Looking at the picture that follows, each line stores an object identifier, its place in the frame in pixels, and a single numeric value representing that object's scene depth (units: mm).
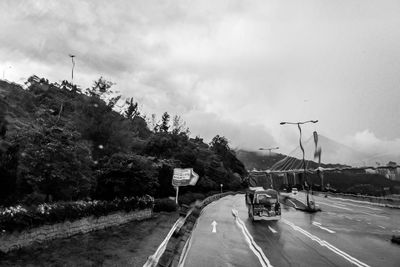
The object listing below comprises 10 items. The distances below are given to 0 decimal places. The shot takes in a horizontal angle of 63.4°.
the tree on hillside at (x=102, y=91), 37019
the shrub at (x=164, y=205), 29938
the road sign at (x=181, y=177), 32562
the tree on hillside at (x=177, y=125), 82238
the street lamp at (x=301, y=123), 38531
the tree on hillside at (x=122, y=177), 22234
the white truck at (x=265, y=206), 25750
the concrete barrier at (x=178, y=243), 11906
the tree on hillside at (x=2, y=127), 21588
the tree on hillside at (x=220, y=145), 140325
